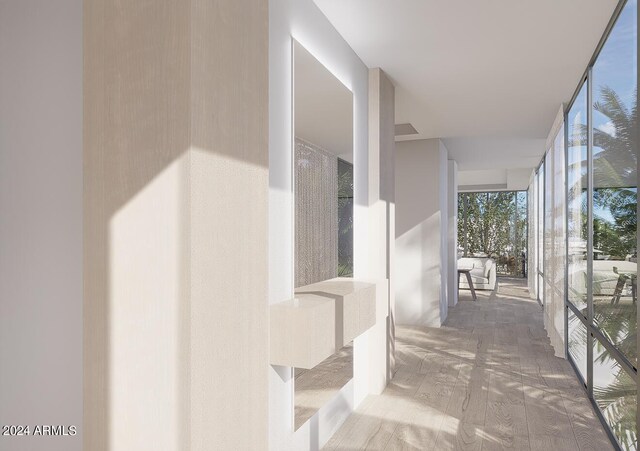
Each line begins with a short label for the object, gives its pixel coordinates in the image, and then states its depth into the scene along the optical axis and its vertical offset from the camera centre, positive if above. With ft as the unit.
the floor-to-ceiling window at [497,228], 42.27 +0.07
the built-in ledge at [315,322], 6.63 -1.45
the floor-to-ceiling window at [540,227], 23.95 +0.09
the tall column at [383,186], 11.57 +1.09
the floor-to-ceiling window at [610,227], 7.57 +0.04
